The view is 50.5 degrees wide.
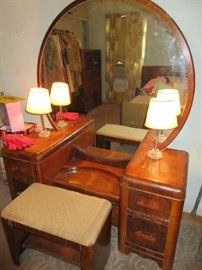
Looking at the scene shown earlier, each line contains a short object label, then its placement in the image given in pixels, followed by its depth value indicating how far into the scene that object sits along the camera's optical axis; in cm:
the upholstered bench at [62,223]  107
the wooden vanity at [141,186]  116
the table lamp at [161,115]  116
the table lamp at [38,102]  149
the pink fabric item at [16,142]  145
